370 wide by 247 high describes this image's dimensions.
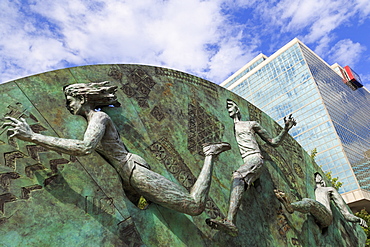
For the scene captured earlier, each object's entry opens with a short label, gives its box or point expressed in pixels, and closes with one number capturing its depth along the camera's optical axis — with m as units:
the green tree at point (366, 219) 16.00
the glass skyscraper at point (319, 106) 31.39
